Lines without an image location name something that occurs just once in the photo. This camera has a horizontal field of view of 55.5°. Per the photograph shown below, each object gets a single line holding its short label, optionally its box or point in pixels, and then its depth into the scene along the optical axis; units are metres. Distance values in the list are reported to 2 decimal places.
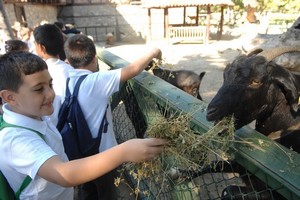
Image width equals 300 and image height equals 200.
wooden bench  20.25
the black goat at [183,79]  3.51
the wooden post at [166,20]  20.69
